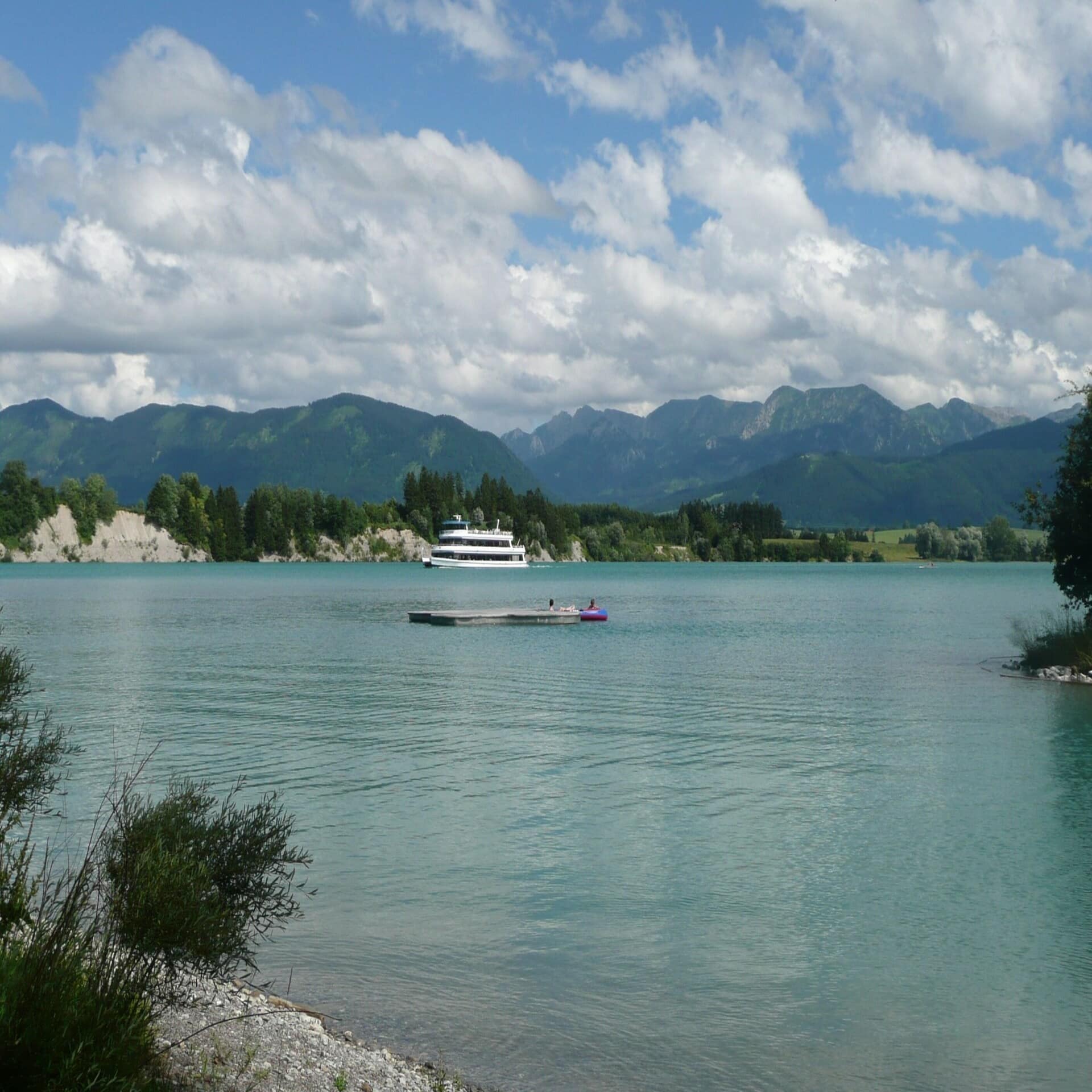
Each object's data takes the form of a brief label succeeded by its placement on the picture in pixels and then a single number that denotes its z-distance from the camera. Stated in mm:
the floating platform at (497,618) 94750
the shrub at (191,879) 11094
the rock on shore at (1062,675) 52906
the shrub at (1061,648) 54219
